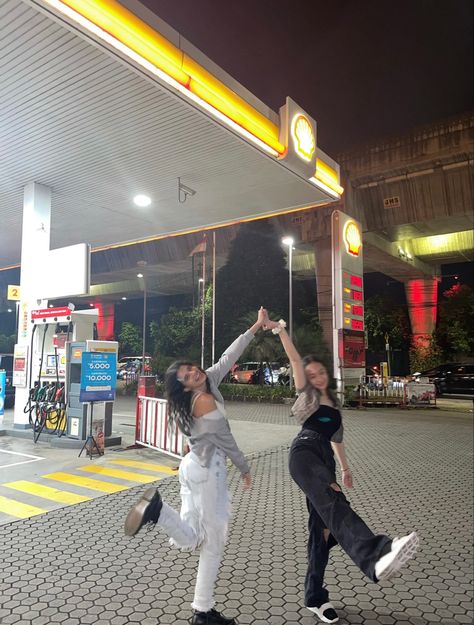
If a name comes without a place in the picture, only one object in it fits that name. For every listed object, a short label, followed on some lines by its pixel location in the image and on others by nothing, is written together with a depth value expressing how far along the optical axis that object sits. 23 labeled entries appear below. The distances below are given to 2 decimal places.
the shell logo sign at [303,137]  9.29
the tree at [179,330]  23.19
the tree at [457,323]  27.03
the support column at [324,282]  22.59
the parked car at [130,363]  33.02
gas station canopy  6.28
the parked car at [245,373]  25.67
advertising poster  8.26
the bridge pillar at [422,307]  29.23
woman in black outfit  1.77
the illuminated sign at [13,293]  14.30
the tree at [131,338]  36.28
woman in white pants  2.31
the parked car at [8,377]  15.56
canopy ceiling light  11.63
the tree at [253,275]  25.67
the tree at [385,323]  28.80
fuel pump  9.05
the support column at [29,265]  10.38
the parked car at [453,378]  22.30
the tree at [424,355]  28.16
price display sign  16.17
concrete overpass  18.53
